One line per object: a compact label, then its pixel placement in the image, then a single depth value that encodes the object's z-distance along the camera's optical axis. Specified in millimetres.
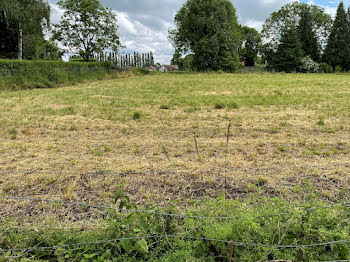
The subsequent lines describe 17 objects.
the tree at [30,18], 19031
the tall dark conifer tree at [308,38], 41062
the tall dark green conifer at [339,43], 37219
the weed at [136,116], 6477
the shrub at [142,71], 25198
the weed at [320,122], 5547
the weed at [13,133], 4926
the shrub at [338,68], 35000
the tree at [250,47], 54031
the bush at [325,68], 35847
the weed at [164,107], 7770
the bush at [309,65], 35969
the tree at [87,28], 27500
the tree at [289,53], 38250
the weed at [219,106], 7660
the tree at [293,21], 41000
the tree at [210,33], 30594
